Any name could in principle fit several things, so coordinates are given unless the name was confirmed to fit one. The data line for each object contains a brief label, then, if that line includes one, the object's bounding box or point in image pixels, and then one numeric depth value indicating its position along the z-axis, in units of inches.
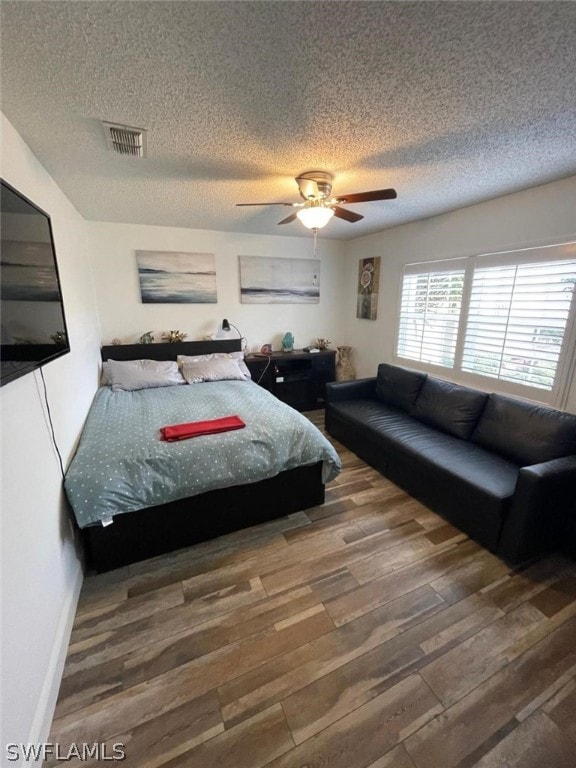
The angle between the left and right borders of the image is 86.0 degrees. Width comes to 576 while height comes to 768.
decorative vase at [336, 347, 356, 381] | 181.8
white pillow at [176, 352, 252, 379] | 143.1
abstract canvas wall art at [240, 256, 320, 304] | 162.4
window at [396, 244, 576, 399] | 90.2
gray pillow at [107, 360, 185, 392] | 125.3
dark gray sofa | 72.1
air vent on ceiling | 60.4
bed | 69.6
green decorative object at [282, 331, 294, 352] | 172.7
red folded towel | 80.4
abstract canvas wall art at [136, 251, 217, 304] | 144.5
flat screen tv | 41.4
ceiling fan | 79.5
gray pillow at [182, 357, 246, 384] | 135.1
